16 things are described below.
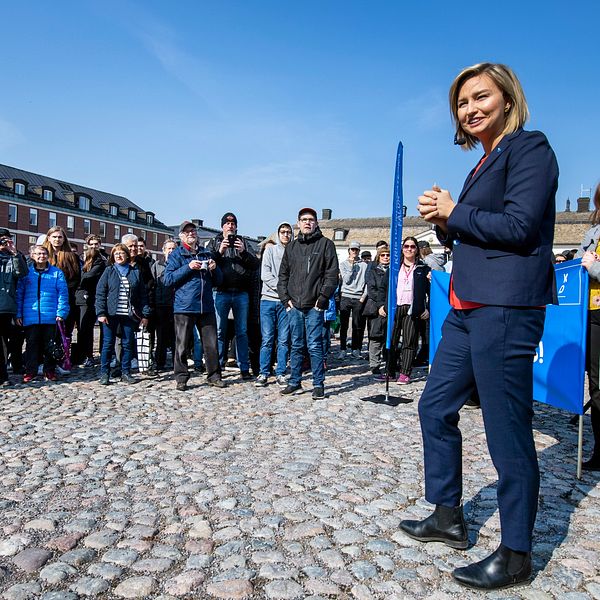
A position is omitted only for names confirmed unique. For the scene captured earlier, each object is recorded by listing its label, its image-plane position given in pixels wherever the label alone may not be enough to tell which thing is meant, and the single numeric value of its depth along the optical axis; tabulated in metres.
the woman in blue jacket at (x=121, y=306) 7.70
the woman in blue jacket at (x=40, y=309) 7.60
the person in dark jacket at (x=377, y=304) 8.98
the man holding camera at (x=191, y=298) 7.21
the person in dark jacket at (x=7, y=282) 7.20
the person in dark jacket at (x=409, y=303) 8.22
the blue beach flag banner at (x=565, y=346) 3.98
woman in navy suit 2.21
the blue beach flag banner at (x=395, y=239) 6.11
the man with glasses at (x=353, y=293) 11.05
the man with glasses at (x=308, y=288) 6.88
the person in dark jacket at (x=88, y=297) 8.86
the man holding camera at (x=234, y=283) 7.83
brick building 61.22
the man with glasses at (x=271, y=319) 7.55
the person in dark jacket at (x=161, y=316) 8.77
